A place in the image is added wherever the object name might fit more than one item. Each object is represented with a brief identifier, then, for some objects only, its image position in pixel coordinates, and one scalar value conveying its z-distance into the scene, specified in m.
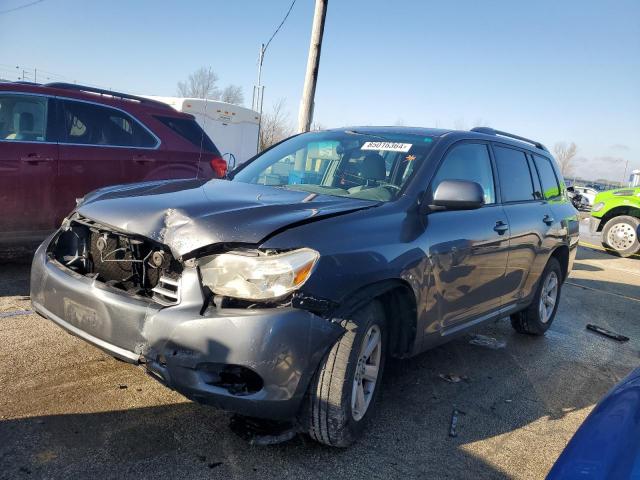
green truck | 12.85
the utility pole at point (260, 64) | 25.10
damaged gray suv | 2.40
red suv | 5.05
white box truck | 14.94
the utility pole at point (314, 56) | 9.84
